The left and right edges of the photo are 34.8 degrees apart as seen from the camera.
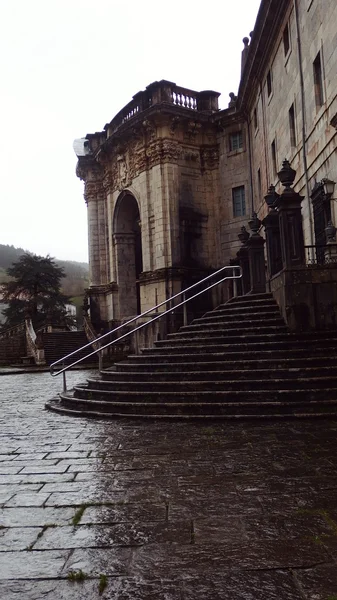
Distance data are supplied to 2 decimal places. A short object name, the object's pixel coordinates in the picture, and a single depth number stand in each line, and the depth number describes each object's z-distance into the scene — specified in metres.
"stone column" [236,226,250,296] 15.06
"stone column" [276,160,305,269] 10.20
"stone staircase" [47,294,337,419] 7.82
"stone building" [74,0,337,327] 15.08
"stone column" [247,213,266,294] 13.84
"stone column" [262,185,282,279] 12.31
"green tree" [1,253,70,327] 42.59
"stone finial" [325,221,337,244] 11.45
